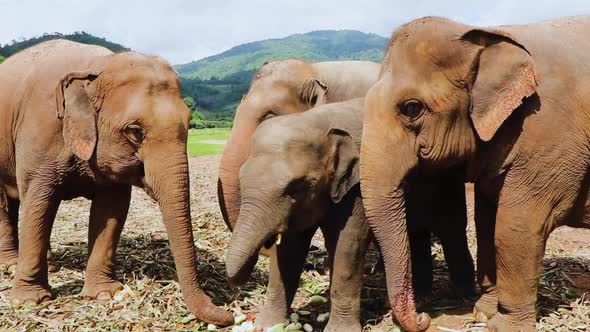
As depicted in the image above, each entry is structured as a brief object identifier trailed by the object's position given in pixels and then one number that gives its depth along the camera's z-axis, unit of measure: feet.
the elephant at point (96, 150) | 13.19
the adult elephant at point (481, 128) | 11.10
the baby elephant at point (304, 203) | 11.51
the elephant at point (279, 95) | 17.43
